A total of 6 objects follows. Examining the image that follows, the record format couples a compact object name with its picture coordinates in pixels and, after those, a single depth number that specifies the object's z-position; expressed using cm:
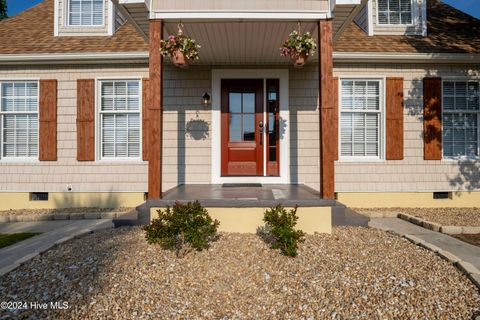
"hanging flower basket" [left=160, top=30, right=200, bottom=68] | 398
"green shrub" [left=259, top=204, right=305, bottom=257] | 309
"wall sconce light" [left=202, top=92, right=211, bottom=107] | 609
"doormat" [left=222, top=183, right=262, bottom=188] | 553
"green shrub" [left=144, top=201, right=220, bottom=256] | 311
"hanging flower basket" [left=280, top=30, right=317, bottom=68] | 397
